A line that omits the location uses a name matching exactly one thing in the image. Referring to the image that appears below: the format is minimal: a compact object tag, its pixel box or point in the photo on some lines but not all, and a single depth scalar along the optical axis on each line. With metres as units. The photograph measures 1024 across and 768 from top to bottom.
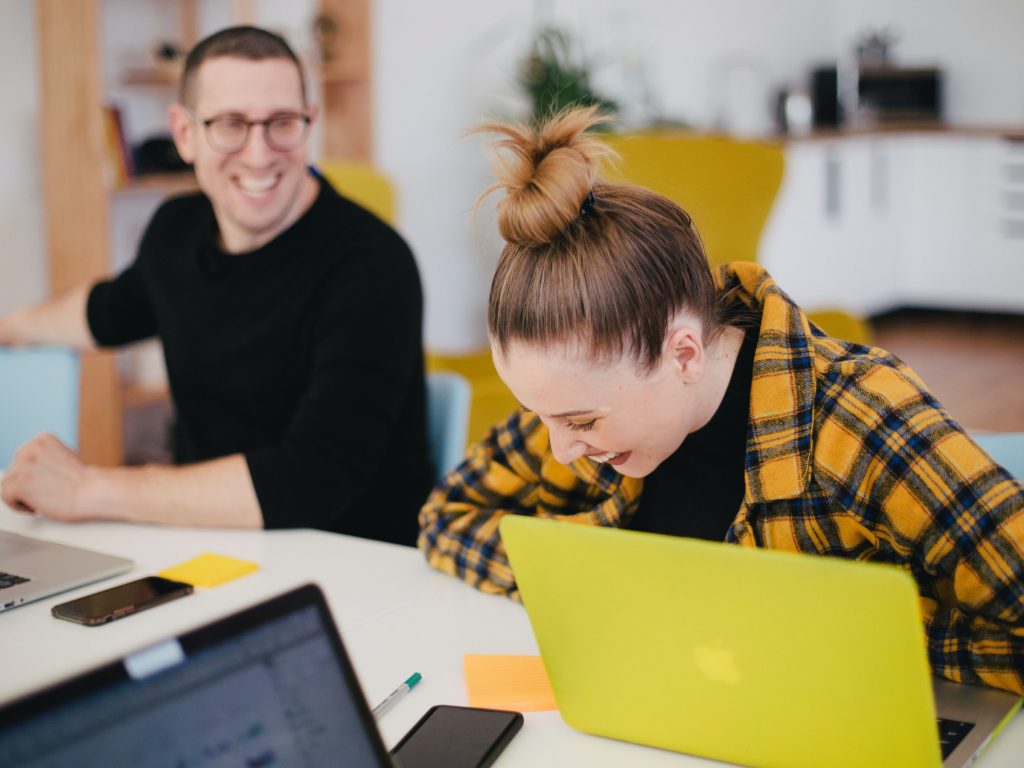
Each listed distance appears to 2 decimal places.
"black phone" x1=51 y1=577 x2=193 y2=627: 1.30
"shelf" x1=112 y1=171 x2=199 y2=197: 3.50
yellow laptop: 0.83
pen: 1.10
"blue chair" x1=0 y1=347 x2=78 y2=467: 2.02
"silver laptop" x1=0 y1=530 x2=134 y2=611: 1.37
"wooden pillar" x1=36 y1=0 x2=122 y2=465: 3.29
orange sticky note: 1.11
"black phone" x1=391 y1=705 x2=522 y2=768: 0.99
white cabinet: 6.02
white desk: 1.05
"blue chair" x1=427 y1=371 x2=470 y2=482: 1.95
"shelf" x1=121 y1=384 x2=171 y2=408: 3.61
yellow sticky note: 1.42
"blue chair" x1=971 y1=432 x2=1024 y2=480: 1.42
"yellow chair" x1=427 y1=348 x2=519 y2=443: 3.04
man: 1.75
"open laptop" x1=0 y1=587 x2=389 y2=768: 0.66
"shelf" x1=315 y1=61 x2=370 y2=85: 4.17
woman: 1.08
